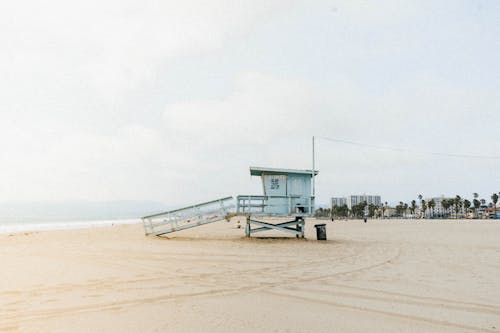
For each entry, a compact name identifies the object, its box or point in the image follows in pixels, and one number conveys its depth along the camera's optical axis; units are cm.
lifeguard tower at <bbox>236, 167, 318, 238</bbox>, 1936
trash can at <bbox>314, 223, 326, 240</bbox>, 1969
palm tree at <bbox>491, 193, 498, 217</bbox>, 15475
